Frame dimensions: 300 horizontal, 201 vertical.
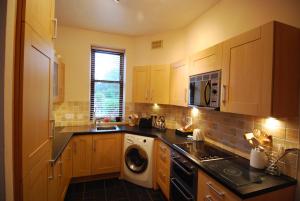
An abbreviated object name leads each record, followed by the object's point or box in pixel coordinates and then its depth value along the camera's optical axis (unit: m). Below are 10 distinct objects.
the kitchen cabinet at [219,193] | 1.23
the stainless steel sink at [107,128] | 3.05
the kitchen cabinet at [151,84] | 2.93
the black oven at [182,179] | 1.69
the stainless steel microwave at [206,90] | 1.72
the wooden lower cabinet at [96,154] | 2.72
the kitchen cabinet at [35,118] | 0.93
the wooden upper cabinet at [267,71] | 1.23
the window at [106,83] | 3.41
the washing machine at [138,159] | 2.65
